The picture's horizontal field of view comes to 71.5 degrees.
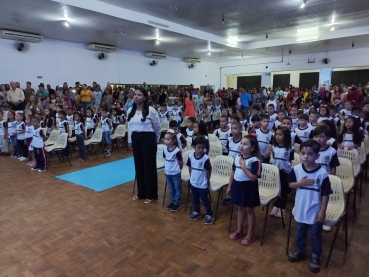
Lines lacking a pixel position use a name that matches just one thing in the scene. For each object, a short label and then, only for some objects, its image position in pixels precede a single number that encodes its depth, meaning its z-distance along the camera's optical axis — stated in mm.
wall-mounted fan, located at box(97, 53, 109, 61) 11477
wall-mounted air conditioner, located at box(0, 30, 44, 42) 8316
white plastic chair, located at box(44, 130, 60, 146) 5910
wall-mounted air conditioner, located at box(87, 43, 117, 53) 10789
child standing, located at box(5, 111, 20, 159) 6250
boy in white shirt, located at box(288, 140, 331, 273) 2068
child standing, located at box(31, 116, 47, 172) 5203
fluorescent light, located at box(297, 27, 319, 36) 9709
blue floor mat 4422
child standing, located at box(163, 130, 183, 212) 3295
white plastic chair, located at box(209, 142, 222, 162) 4055
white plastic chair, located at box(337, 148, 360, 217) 3262
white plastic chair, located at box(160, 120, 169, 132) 7453
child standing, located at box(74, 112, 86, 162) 5863
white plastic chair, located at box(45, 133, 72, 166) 5447
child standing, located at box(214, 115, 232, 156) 4082
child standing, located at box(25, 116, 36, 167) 5562
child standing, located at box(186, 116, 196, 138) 4606
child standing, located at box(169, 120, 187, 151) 3927
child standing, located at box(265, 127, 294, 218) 3008
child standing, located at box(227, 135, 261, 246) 2439
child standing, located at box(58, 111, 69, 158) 5984
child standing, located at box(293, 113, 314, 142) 4070
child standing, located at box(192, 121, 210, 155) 3984
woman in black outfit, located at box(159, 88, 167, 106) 11485
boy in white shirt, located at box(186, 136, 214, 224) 2945
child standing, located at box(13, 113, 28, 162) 6020
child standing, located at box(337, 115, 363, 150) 3678
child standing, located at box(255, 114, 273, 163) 3723
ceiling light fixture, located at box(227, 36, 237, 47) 11250
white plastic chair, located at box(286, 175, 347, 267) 2217
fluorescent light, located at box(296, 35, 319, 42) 10451
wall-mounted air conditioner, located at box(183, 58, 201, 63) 15588
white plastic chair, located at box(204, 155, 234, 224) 3141
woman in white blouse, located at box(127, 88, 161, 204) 3385
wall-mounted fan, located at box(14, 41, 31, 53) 9055
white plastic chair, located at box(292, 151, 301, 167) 3277
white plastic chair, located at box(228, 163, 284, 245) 2677
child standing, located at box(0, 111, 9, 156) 6359
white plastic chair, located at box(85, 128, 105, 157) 6103
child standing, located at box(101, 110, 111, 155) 6598
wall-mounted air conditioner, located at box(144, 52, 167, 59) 13195
